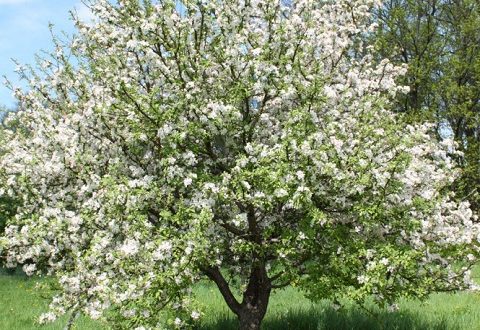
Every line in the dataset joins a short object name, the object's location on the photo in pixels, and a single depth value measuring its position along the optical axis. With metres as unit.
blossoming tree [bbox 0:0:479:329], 8.03
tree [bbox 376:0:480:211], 30.97
